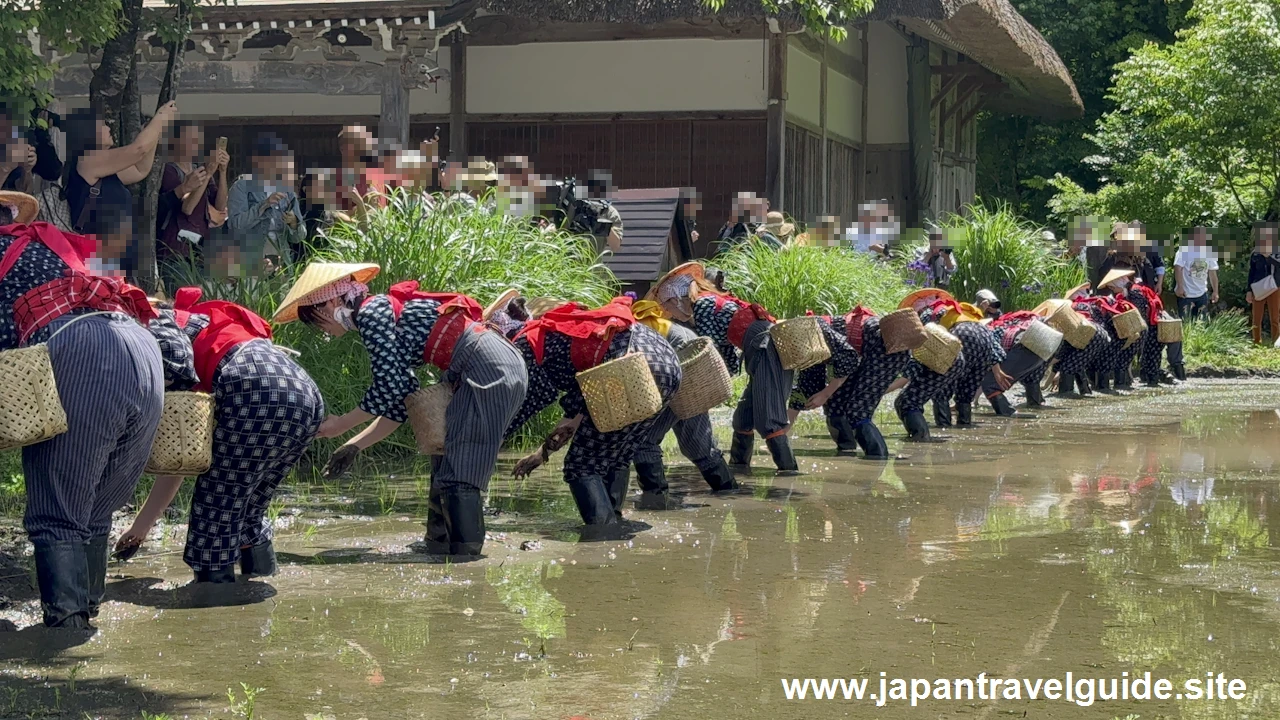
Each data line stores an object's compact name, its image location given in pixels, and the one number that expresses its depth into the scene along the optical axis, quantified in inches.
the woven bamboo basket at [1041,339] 502.3
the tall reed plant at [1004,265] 672.4
